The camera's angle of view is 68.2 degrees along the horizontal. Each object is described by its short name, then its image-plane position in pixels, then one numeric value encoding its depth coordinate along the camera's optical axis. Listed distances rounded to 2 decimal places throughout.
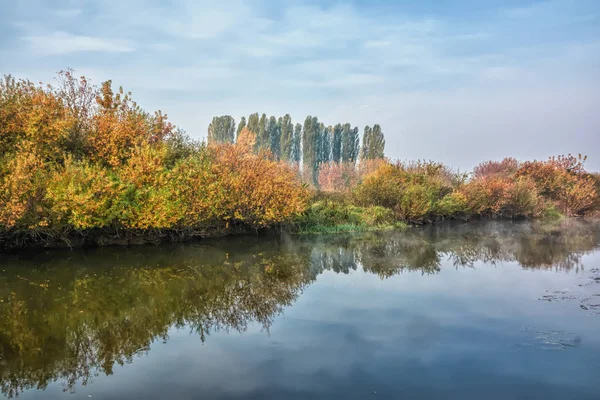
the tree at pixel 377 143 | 67.50
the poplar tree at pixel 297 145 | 68.62
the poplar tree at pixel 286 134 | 66.25
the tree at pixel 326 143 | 70.62
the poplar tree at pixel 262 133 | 65.19
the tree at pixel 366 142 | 68.31
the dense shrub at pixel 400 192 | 25.67
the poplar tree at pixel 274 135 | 66.81
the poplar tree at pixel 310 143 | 68.00
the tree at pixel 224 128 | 65.75
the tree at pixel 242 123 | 65.00
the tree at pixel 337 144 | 70.94
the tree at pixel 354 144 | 71.00
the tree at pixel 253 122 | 65.38
